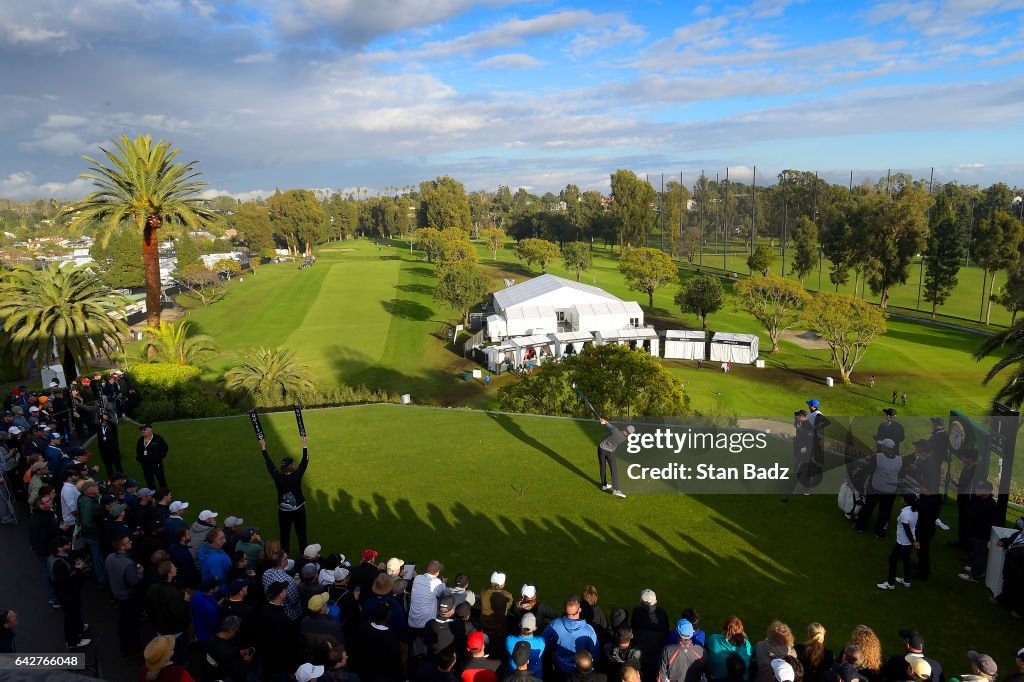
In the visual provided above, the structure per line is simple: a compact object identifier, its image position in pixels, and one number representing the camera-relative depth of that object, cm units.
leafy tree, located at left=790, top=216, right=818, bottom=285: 7144
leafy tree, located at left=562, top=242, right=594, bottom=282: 7925
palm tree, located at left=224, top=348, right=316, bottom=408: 2659
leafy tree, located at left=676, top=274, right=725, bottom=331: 5169
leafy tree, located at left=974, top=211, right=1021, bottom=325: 5394
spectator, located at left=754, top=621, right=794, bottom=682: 572
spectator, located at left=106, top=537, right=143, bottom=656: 719
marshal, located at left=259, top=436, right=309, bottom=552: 926
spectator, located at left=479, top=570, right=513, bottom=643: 690
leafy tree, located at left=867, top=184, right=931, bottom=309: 5884
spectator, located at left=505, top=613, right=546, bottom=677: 611
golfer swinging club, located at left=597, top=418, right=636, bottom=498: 1146
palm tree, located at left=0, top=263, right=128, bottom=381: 1875
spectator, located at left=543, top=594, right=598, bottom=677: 623
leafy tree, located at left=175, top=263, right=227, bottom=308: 7488
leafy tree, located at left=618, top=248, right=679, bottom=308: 6284
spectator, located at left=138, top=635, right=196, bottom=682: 512
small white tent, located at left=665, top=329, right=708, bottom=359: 4425
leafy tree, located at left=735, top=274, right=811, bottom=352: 4725
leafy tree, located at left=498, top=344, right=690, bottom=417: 1964
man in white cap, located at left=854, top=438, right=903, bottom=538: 942
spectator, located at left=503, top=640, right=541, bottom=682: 550
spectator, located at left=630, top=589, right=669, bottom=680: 640
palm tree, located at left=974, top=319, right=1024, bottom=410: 1530
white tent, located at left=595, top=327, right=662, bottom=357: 4578
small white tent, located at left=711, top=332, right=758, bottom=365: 4303
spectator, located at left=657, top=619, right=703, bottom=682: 588
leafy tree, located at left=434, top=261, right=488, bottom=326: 5734
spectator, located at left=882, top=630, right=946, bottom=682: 551
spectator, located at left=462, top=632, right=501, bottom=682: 589
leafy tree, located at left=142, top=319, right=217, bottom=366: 2311
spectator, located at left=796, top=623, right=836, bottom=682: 585
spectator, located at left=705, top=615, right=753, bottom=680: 605
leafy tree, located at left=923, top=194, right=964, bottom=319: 5462
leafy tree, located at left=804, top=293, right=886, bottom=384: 3931
